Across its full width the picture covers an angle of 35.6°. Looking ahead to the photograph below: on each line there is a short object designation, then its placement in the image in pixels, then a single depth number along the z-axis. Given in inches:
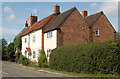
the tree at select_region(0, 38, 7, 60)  2212.6
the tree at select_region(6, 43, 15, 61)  2007.9
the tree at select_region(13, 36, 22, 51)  1721.0
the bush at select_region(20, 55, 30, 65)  1279.9
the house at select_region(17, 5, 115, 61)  1141.7
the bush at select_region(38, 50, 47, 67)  1058.9
